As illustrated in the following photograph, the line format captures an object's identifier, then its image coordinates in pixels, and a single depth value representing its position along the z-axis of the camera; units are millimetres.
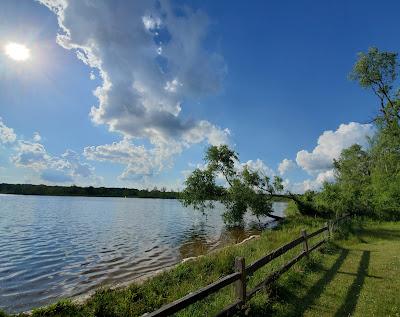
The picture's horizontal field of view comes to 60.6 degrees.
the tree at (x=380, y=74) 34188
